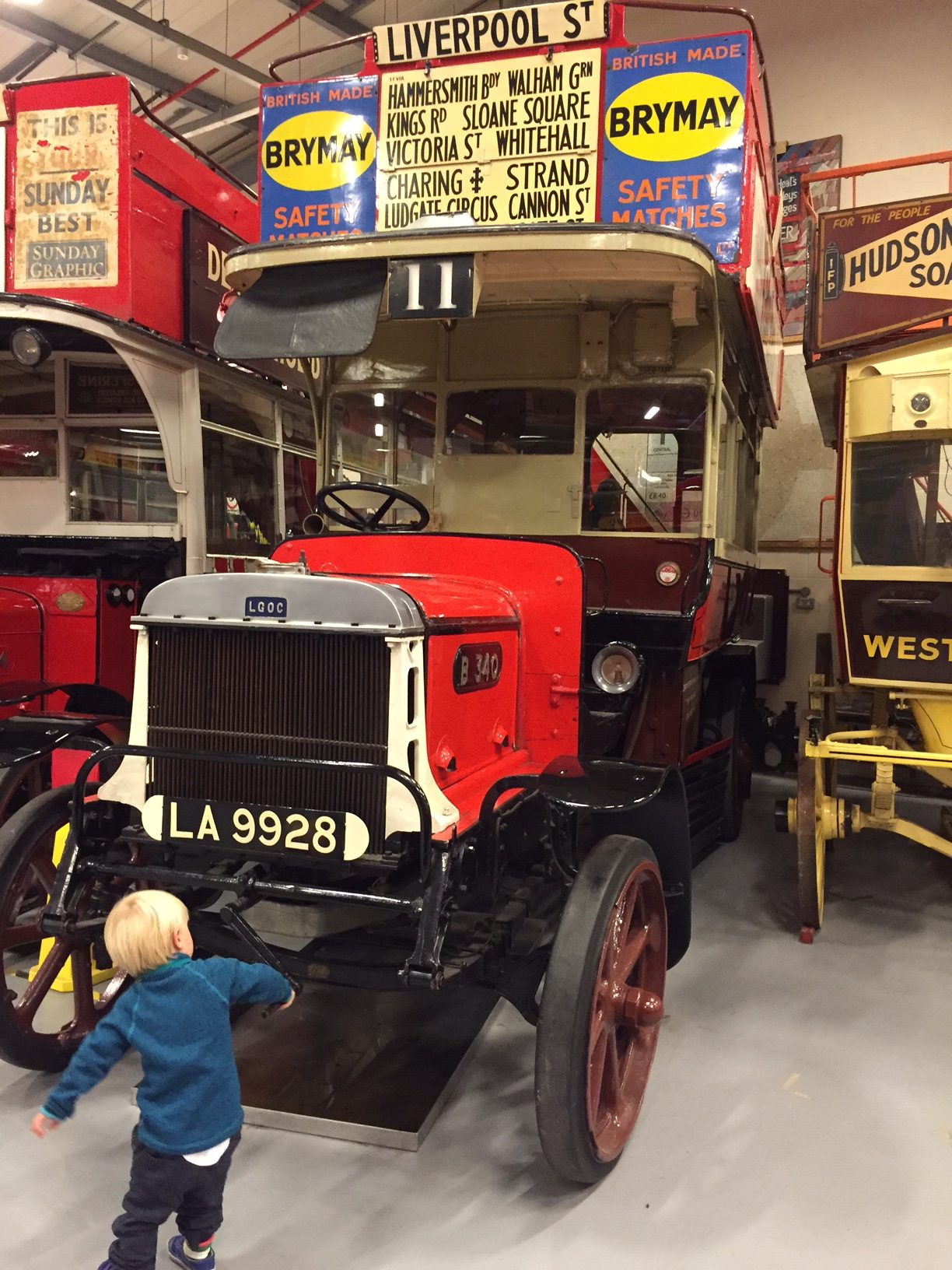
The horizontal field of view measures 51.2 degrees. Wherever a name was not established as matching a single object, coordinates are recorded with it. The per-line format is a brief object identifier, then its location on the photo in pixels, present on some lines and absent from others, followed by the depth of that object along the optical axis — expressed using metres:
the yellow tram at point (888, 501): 3.87
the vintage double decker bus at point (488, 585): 2.32
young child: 1.86
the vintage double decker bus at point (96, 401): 4.71
